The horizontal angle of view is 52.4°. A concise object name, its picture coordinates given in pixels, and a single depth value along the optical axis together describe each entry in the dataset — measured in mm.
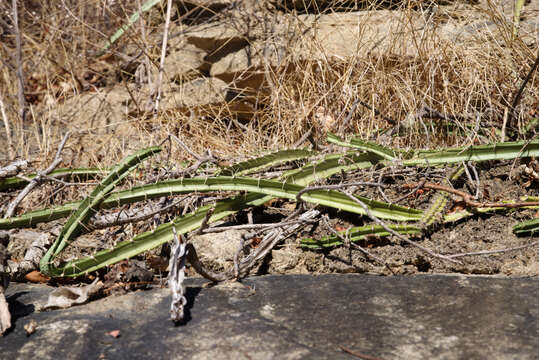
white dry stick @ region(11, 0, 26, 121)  3420
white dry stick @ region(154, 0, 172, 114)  3237
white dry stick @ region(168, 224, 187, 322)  1478
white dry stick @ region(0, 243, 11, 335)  1537
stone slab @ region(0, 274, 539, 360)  1321
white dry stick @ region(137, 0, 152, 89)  3509
